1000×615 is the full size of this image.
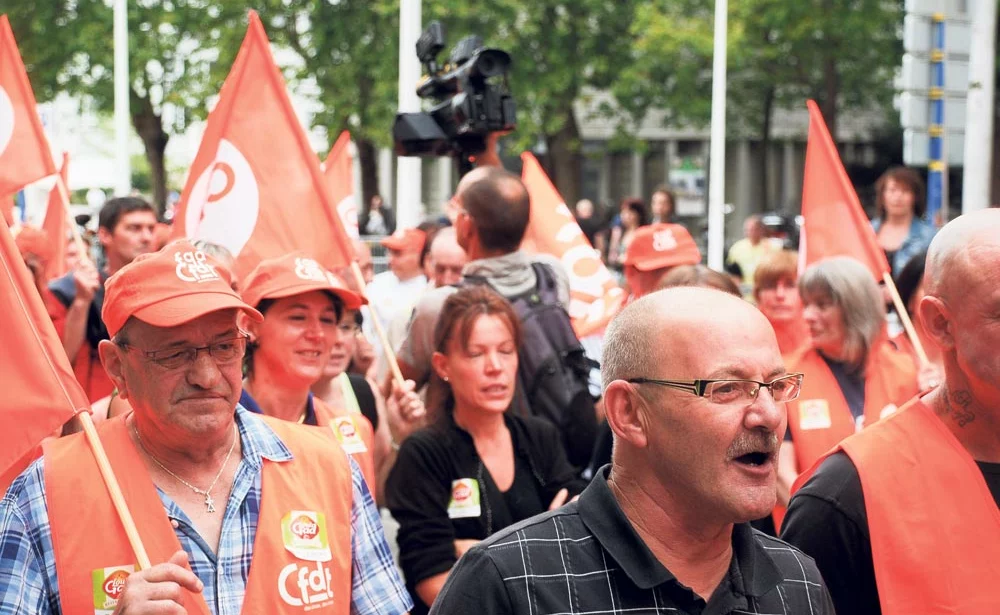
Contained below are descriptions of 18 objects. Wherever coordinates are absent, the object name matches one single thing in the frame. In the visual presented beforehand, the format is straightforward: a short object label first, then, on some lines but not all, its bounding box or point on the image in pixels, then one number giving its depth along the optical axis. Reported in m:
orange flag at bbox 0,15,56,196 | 6.04
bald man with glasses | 2.47
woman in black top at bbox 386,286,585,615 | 4.64
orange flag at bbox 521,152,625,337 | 8.06
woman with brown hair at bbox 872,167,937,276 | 9.09
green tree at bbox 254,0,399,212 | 29.58
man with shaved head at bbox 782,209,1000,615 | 3.03
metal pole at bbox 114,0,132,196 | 17.61
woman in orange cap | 4.61
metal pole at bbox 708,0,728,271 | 15.86
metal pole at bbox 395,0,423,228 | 12.96
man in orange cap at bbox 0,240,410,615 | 3.11
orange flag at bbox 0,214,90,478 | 3.44
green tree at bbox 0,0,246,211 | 28.94
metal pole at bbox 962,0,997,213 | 14.11
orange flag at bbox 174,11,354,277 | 6.04
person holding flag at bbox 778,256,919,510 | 5.62
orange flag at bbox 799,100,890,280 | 7.00
